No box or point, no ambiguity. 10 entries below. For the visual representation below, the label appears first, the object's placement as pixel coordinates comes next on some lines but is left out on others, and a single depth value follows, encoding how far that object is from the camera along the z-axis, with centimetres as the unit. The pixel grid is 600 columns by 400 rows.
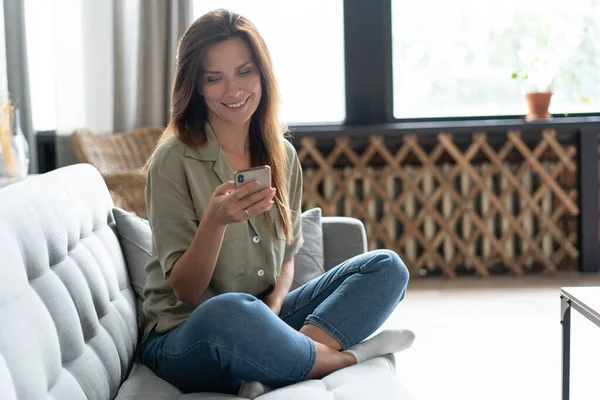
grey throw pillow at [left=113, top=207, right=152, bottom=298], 189
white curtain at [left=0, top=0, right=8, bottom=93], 391
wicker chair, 368
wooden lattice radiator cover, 409
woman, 151
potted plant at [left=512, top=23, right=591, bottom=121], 422
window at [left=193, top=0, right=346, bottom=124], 430
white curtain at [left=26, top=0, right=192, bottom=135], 404
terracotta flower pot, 409
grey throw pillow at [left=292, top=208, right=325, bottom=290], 208
